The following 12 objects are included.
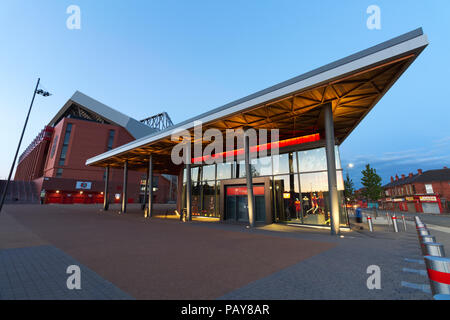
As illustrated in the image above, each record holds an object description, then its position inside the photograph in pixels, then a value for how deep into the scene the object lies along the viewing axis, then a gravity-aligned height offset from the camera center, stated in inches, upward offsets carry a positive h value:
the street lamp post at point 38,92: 349.8 +187.1
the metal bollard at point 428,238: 189.9 -47.5
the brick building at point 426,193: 1630.2 -44.1
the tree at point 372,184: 1156.5 +31.4
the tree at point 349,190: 1622.4 -4.6
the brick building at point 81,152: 1893.5 +422.1
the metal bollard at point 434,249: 158.7 -48.4
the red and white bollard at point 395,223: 449.3 -76.6
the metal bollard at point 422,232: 248.0 -53.9
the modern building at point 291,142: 361.4 +178.4
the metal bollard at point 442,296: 90.5 -49.3
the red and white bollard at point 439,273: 102.4 -43.8
